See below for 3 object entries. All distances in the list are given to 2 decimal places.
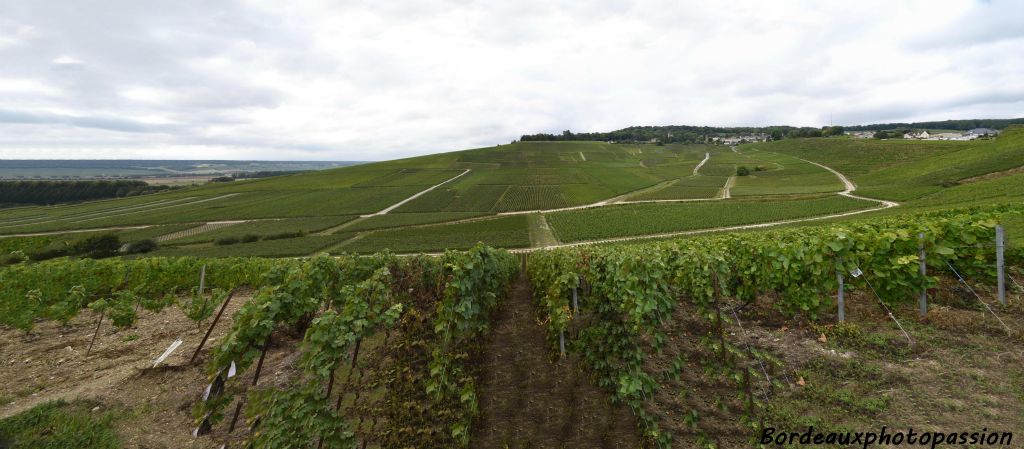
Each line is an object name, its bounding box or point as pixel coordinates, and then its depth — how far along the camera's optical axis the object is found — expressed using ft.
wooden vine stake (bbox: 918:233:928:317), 23.77
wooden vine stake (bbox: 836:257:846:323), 24.40
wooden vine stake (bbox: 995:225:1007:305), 22.93
